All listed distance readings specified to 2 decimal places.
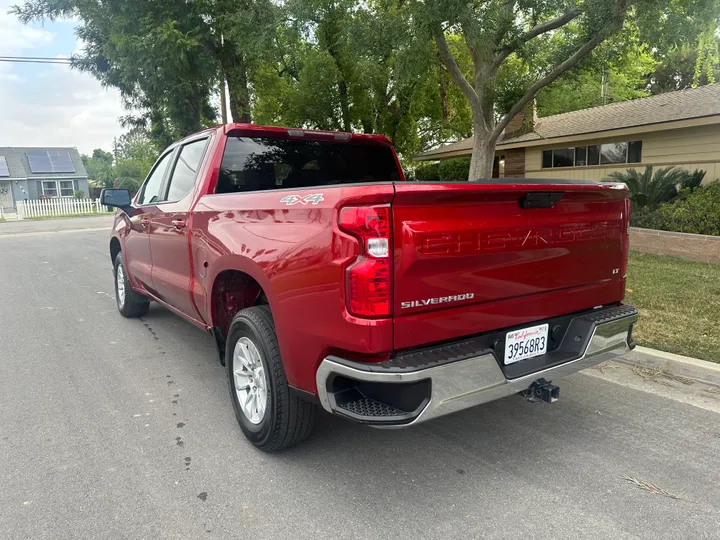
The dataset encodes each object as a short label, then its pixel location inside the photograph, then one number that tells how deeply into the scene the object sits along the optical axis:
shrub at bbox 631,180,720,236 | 10.05
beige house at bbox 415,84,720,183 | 13.24
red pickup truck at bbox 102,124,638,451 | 2.41
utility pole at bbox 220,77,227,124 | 16.30
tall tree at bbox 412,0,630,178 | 8.83
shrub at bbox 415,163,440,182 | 21.84
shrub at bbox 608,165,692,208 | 12.26
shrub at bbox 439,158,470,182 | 20.86
